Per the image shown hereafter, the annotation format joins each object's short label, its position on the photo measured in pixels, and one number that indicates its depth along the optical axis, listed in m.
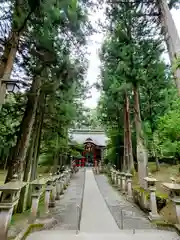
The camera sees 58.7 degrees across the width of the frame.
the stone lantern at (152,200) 4.27
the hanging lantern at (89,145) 24.20
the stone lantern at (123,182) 7.95
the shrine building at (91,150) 24.03
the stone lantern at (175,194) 3.64
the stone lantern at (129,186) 6.86
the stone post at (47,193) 4.71
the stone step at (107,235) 3.21
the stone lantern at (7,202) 2.71
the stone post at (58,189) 6.92
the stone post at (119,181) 9.24
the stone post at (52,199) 5.72
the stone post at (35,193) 3.97
